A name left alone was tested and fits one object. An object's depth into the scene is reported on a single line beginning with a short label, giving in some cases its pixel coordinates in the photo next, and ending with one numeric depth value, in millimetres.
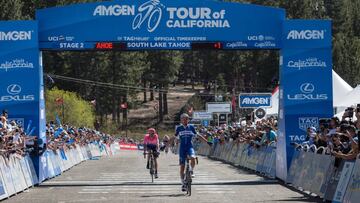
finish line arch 26938
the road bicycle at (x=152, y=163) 26188
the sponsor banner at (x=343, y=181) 16750
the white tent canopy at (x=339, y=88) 41344
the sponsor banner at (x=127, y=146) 97344
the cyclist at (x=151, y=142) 27359
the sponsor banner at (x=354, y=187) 15633
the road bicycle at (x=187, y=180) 20547
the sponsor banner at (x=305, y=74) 27031
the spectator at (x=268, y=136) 29953
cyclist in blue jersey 21734
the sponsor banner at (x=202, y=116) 85381
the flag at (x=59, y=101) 77988
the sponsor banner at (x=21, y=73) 26391
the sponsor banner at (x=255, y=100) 46031
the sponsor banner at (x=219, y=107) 76225
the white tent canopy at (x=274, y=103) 48531
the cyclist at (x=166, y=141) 23812
